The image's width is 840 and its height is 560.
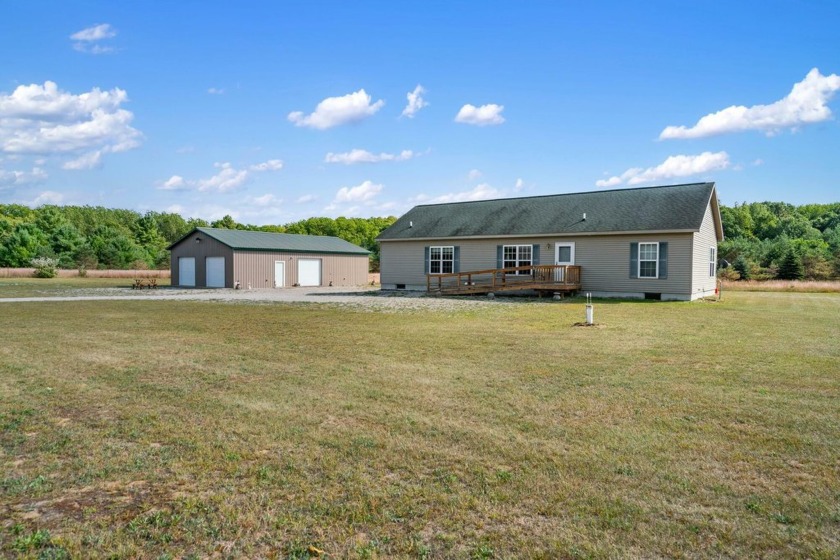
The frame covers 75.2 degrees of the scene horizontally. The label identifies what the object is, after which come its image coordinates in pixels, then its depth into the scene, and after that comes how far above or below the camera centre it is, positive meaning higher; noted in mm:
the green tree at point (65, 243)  59656 +3068
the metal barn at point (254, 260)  33562 +633
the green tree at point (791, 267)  39219 -4
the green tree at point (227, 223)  77688 +6711
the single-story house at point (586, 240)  21469 +1245
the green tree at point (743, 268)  40612 -61
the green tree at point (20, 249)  58219 +2342
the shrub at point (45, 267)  46406 +315
